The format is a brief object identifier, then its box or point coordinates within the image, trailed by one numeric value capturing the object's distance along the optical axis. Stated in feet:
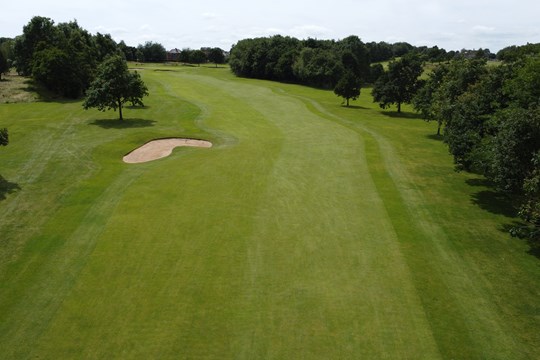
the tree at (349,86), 274.46
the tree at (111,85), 192.85
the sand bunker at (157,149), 141.90
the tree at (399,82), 246.06
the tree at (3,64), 294.46
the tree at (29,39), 309.01
